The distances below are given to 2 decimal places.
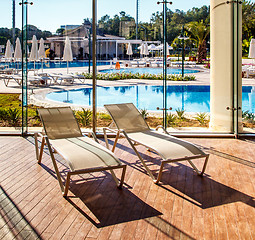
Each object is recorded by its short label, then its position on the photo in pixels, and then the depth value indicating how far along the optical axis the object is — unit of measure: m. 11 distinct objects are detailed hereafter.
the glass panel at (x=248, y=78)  6.68
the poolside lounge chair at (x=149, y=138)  4.28
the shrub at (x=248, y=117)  7.16
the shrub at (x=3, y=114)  7.22
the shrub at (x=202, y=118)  7.32
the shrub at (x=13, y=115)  7.20
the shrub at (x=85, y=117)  7.28
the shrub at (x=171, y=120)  7.12
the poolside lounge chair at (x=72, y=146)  3.82
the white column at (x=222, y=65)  6.65
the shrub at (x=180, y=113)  7.44
